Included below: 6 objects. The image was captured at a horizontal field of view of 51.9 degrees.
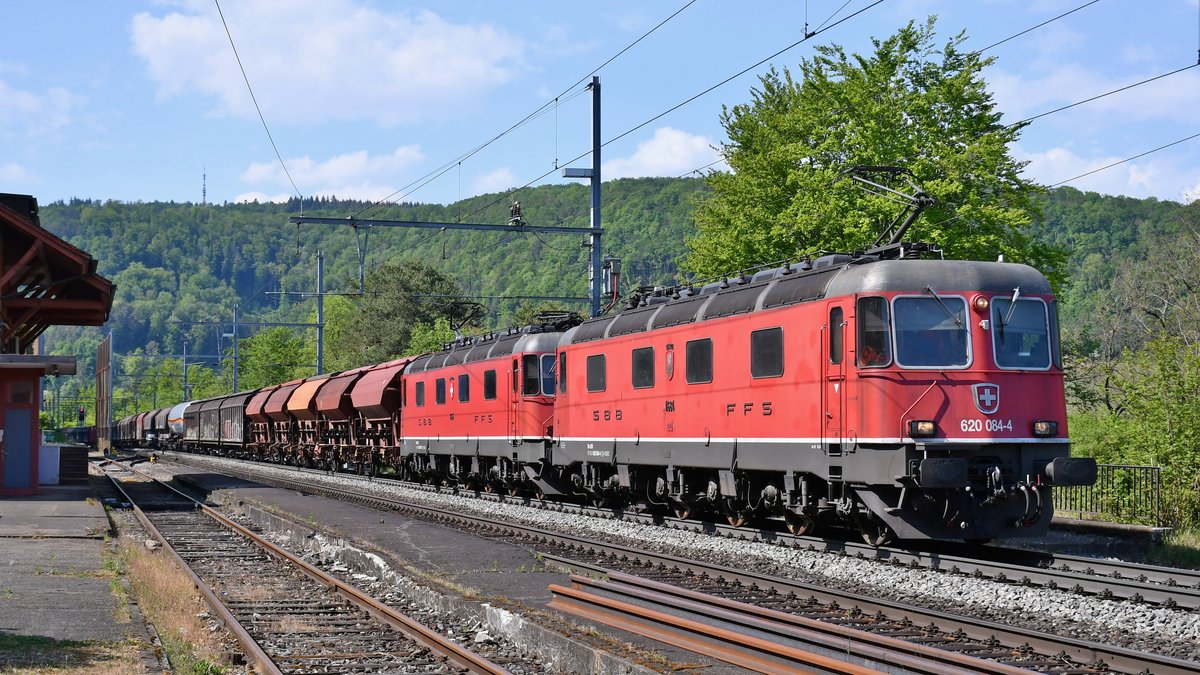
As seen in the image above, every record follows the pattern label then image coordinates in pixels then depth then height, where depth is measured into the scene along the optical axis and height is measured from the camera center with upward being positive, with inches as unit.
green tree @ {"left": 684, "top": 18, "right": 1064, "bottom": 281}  1246.3 +282.2
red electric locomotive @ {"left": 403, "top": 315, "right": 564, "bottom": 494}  1037.2 +21.0
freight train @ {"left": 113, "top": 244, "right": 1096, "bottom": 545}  570.9 +13.8
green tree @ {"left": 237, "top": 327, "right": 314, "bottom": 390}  3806.6 +260.7
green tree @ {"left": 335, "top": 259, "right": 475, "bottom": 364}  3666.3 +379.4
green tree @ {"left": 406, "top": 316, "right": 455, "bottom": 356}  2930.6 +238.2
